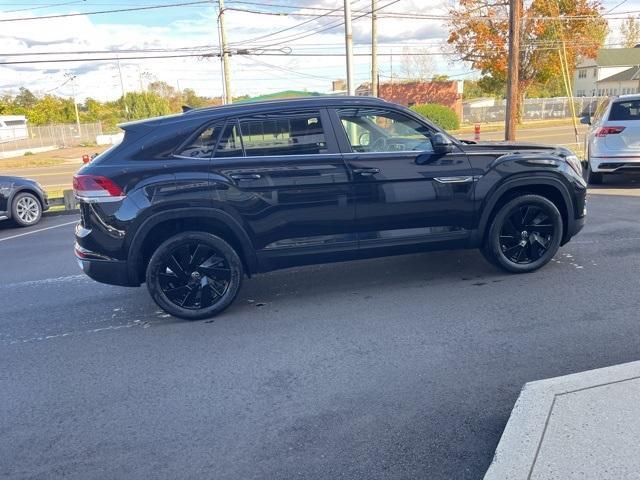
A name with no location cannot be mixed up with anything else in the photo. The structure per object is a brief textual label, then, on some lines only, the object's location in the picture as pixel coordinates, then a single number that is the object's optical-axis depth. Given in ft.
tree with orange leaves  124.06
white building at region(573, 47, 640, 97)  222.69
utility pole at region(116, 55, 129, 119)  186.14
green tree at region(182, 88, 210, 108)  239.05
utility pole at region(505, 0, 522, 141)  50.80
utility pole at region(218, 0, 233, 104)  89.56
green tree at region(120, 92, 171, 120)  185.26
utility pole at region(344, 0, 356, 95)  53.92
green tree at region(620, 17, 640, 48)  252.21
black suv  15.30
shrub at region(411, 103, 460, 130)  118.62
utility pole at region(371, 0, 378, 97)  81.41
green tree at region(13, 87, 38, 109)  273.75
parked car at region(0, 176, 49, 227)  34.68
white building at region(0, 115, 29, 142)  155.33
